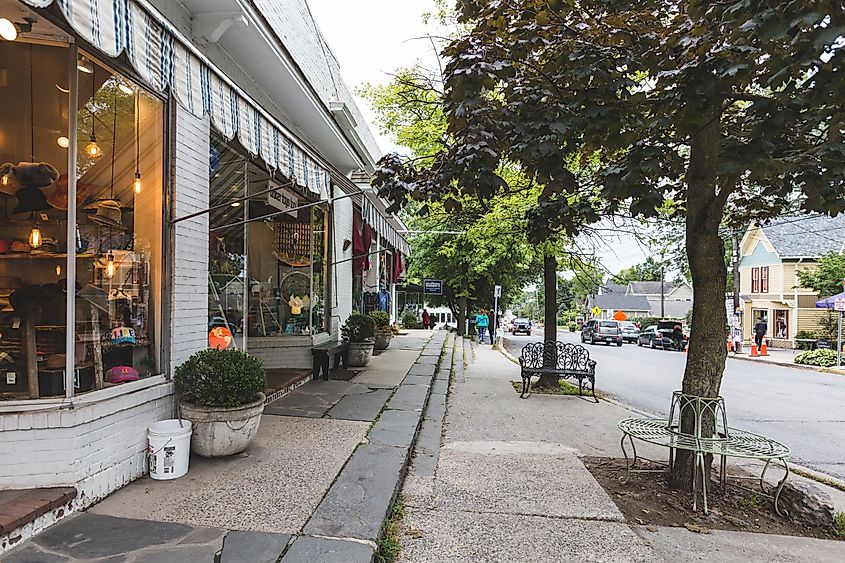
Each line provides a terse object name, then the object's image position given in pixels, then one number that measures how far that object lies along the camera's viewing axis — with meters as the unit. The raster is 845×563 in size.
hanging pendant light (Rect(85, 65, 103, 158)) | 4.10
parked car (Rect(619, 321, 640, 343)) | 33.94
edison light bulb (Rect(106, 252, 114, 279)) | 4.46
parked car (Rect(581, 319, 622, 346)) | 31.59
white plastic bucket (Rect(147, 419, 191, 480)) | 4.16
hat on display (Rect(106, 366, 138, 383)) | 4.11
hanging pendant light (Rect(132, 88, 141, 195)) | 4.65
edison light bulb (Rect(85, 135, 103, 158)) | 4.19
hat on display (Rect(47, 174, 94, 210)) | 4.05
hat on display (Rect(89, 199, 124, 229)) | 4.46
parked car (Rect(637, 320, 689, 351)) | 28.77
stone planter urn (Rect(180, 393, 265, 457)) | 4.43
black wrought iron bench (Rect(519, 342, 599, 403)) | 9.55
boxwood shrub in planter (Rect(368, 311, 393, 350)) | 14.17
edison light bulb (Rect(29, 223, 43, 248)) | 4.47
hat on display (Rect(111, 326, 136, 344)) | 4.35
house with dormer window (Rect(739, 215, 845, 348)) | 31.41
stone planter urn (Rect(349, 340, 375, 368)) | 10.52
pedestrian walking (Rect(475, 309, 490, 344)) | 25.77
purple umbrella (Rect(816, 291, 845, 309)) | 22.70
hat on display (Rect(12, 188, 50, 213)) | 4.45
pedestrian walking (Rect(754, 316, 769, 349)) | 26.94
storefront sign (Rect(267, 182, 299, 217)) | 8.71
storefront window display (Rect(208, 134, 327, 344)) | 6.64
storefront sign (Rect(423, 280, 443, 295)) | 24.20
